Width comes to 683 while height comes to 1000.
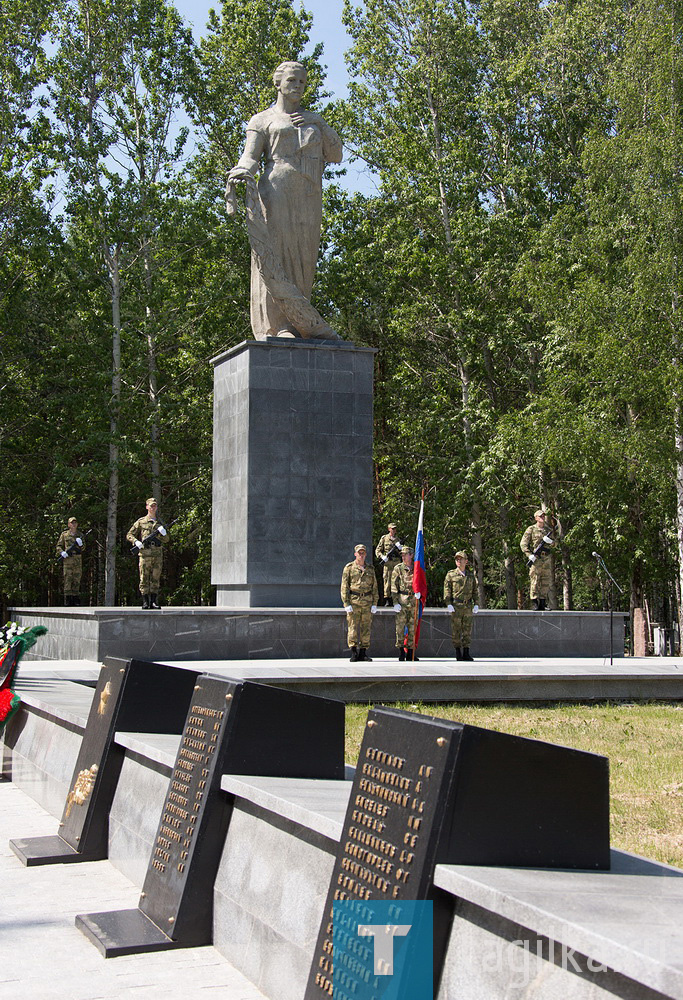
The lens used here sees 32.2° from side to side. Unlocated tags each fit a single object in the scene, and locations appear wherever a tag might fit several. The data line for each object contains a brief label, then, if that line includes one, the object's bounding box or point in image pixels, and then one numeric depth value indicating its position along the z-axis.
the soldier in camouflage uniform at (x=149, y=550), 18.48
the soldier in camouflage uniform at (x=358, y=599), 15.34
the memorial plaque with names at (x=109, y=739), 6.21
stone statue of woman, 18.52
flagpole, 15.88
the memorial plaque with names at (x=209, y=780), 4.58
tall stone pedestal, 17.66
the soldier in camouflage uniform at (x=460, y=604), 16.22
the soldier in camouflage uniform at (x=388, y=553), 22.22
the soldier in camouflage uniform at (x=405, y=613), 16.16
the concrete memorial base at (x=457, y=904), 2.50
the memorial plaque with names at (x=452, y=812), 3.01
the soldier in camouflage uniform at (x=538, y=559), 21.08
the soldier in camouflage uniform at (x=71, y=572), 25.62
